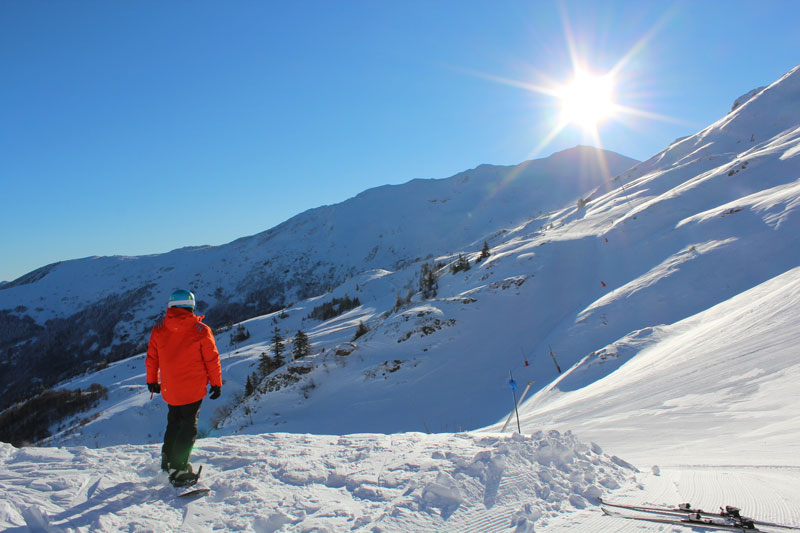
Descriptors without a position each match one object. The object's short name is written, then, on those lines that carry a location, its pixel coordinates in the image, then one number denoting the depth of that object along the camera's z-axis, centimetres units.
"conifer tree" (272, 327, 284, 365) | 2373
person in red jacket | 465
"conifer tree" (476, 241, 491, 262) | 3186
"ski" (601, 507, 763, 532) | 271
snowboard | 405
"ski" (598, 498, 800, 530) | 279
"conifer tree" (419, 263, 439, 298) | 2937
